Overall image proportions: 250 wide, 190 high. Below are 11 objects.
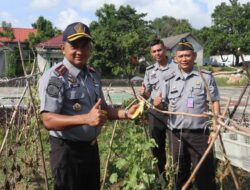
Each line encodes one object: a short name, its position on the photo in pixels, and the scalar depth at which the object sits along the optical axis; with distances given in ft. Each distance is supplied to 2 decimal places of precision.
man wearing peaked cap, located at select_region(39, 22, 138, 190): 4.78
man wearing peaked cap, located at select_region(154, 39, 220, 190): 7.09
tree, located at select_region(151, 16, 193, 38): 161.23
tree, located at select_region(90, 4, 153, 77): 59.01
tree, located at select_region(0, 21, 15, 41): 69.54
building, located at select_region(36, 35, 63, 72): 52.77
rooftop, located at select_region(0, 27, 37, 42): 103.19
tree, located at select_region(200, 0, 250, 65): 96.66
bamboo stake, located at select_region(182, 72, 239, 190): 3.68
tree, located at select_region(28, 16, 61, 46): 75.85
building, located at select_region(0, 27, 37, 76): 103.15
